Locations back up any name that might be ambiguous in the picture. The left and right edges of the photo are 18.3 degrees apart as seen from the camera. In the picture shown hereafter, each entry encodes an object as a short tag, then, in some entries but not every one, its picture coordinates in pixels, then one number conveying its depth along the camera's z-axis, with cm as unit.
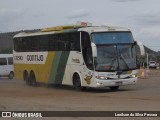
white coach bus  2484
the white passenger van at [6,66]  4812
